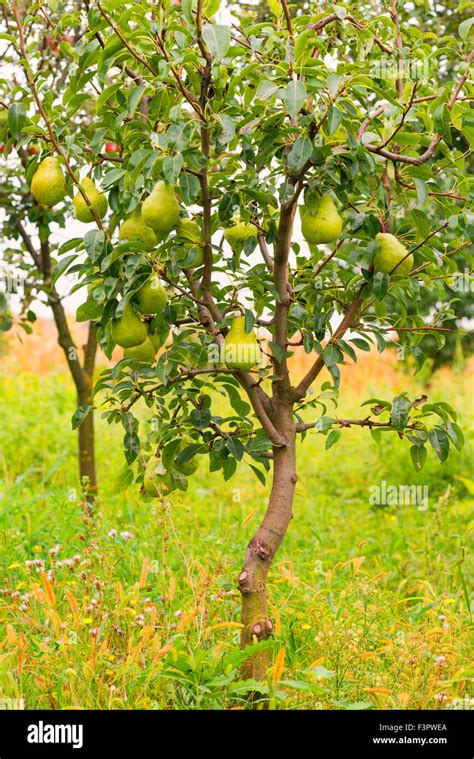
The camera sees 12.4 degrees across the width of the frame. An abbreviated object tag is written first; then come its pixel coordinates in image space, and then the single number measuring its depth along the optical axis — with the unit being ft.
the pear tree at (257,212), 12.94
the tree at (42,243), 17.68
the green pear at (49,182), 13.44
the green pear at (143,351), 13.59
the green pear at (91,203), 13.57
